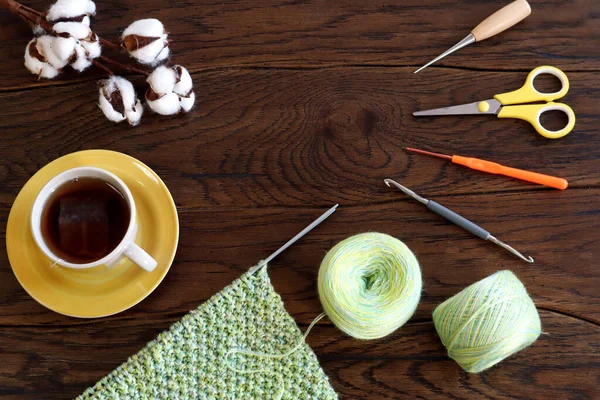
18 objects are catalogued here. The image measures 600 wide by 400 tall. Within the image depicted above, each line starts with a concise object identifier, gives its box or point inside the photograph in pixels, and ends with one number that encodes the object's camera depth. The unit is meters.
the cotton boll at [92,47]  0.98
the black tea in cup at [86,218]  0.90
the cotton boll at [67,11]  0.96
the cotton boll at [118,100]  0.98
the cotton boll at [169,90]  0.97
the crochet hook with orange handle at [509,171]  0.99
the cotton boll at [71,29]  0.95
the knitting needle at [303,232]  0.96
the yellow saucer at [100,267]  0.93
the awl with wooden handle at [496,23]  1.03
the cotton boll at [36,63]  0.99
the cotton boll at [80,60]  0.97
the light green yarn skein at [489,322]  0.87
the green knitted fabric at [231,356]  0.90
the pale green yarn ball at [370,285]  0.89
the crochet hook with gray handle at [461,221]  0.97
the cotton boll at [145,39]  0.97
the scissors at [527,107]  1.02
